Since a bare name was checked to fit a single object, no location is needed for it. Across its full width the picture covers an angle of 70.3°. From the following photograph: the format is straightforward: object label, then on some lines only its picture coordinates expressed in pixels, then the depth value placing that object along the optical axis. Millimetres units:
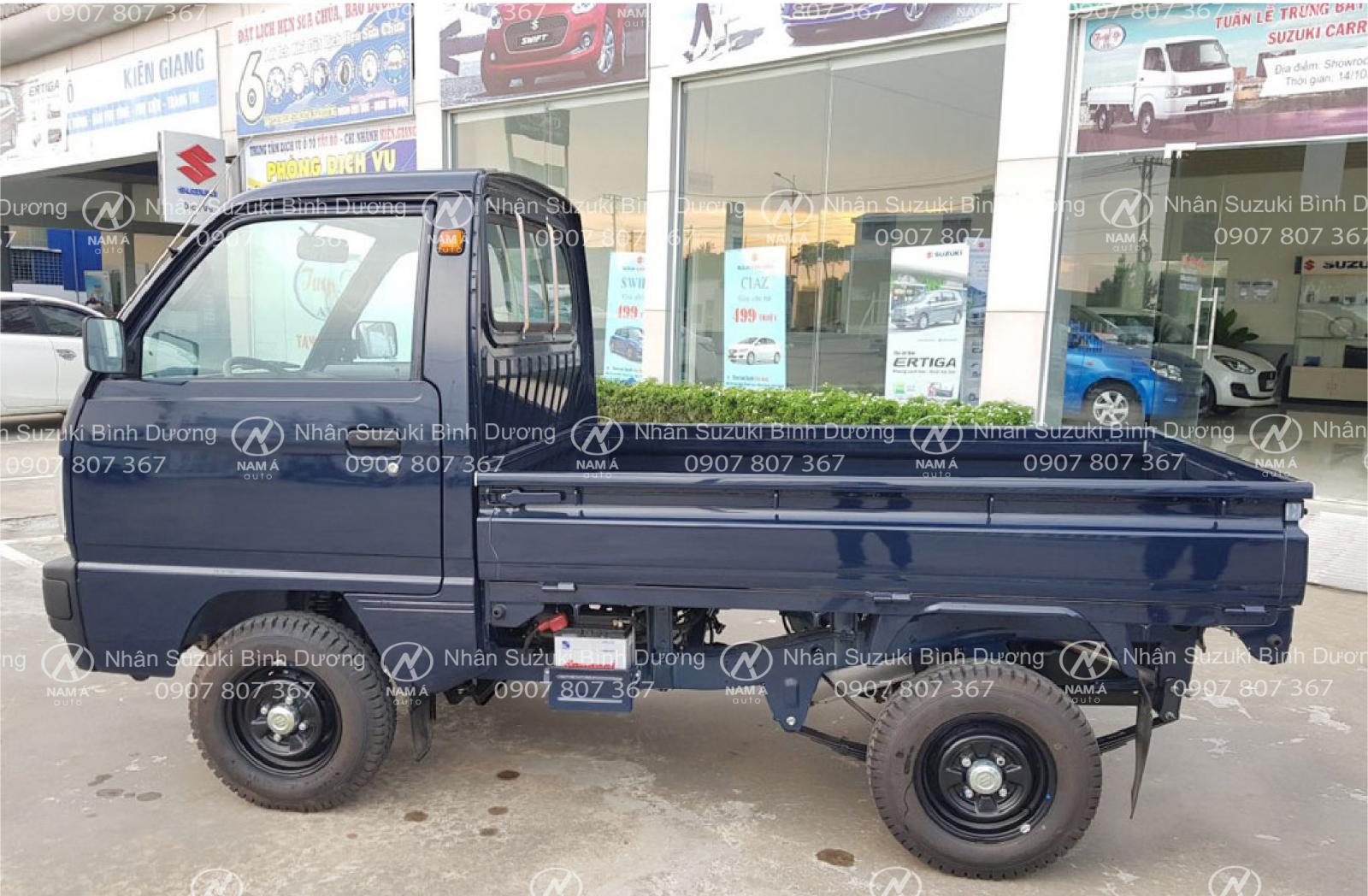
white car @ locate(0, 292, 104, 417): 11586
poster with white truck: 6574
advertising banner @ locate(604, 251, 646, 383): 10766
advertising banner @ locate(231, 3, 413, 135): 12234
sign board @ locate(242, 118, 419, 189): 12516
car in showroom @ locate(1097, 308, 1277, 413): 14266
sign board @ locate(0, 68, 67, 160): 17672
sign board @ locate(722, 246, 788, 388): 9820
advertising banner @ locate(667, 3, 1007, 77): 8305
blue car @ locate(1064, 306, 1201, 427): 8055
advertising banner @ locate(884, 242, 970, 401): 8547
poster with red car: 10367
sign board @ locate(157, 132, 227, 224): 13234
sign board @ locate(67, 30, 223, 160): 14773
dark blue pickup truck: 3098
